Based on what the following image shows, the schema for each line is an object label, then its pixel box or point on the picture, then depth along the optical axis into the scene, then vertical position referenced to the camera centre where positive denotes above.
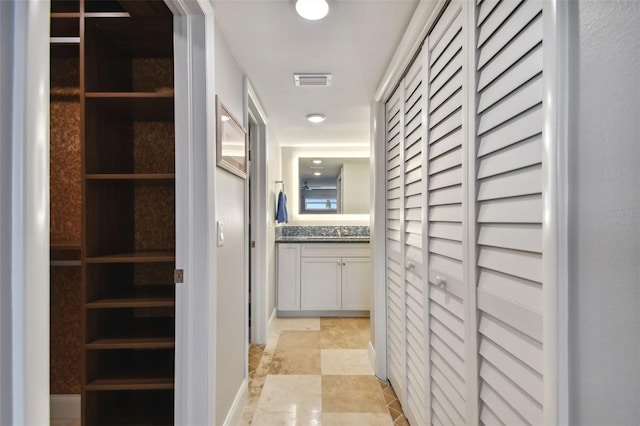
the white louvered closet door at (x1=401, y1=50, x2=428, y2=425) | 1.46 -0.16
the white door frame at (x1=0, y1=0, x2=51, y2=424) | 0.46 +0.01
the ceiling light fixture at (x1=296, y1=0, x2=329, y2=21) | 1.31 +0.87
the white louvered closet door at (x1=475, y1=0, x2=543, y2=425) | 0.73 +0.01
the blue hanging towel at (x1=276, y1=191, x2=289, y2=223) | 3.72 +0.05
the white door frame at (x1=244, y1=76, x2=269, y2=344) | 2.95 -0.23
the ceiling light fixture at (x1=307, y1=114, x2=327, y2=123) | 2.86 +0.88
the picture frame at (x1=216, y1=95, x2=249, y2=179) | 1.50 +0.39
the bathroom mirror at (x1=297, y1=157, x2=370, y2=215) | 4.25 +0.40
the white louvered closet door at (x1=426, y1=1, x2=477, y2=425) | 1.06 -0.04
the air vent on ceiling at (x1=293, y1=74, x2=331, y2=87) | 2.02 +0.88
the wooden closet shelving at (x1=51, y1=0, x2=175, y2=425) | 1.43 +0.06
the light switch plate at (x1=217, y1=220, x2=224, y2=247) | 1.53 -0.09
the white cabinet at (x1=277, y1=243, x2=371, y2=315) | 3.68 -0.73
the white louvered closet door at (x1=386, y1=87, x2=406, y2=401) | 1.87 -0.20
